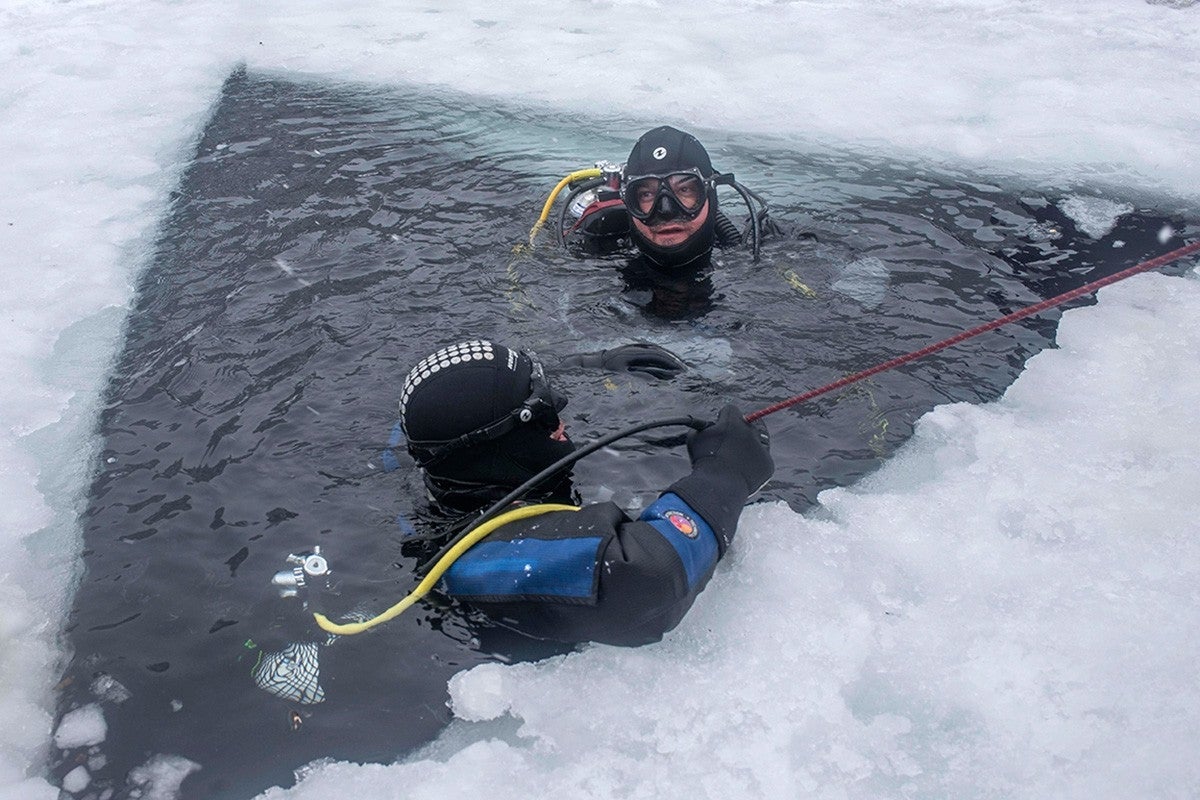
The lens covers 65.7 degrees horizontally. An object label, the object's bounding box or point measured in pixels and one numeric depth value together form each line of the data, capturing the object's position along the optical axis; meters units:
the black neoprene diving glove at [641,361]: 3.95
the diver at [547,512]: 2.60
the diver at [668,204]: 4.43
